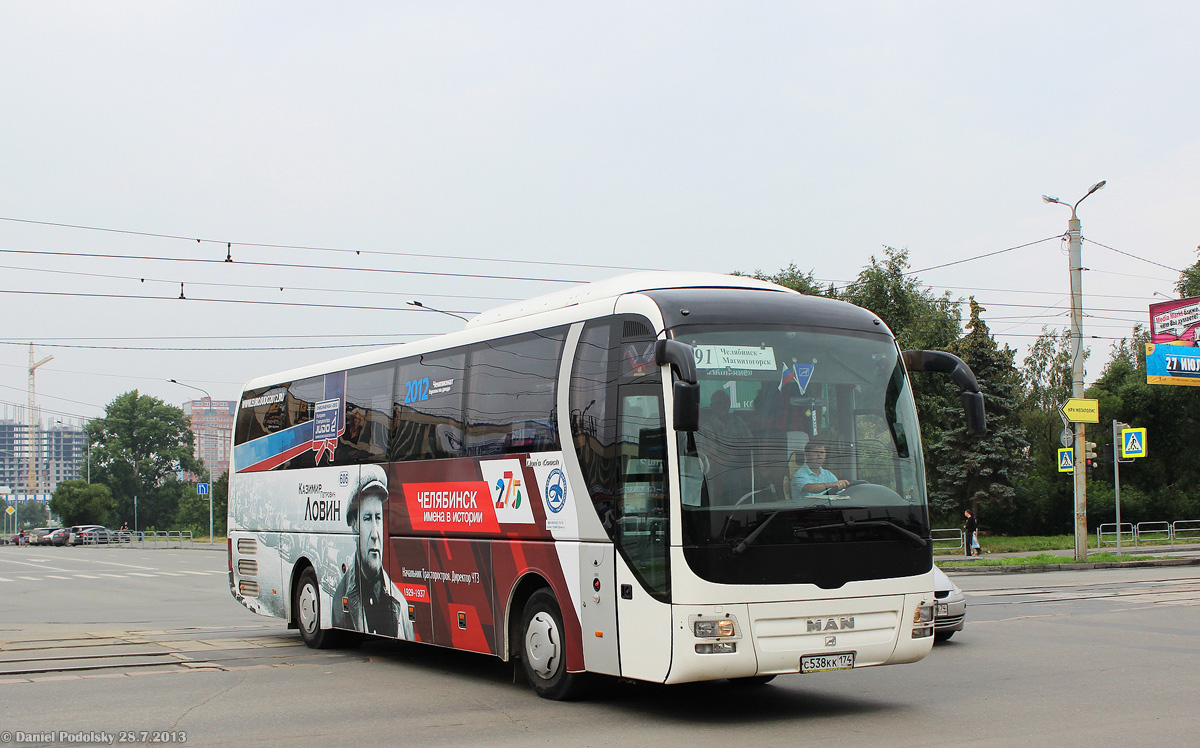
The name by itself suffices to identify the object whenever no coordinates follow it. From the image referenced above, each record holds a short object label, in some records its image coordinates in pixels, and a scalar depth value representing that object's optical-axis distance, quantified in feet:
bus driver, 26.63
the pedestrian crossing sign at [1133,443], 99.86
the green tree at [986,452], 148.25
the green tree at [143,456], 400.47
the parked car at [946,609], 41.16
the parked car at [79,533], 254.68
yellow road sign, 90.48
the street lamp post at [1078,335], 90.22
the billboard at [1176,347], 109.50
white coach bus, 25.89
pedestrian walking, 111.75
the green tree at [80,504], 327.47
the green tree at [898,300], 179.22
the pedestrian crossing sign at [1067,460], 94.89
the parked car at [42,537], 263.21
